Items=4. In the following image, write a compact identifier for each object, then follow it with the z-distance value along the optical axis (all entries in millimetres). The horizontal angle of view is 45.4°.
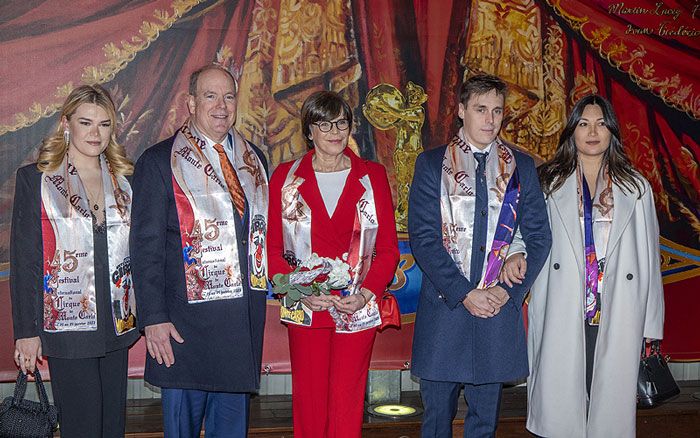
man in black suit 3260
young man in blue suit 3482
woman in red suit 3396
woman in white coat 3676
